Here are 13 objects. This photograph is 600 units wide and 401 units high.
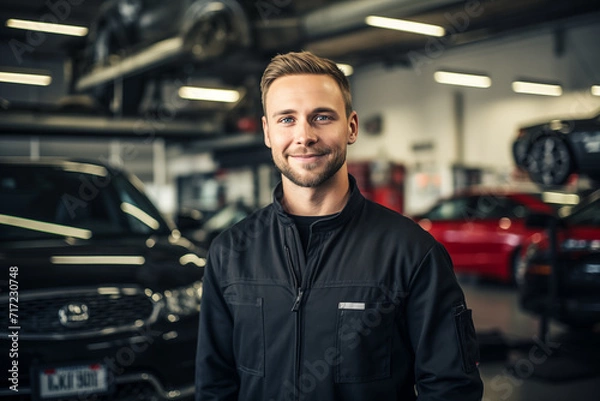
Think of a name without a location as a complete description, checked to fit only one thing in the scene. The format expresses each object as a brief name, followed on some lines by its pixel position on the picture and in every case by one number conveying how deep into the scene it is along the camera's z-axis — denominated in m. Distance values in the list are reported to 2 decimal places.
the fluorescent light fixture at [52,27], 9.77
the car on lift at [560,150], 4.81
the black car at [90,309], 2.55
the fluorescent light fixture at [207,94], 12.95
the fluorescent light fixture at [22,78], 10.85
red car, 8.60
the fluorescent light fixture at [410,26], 6.89
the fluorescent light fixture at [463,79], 13.30
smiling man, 1.50
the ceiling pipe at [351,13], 5.69
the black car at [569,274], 4.91
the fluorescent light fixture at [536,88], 13.31
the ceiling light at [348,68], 13.16
